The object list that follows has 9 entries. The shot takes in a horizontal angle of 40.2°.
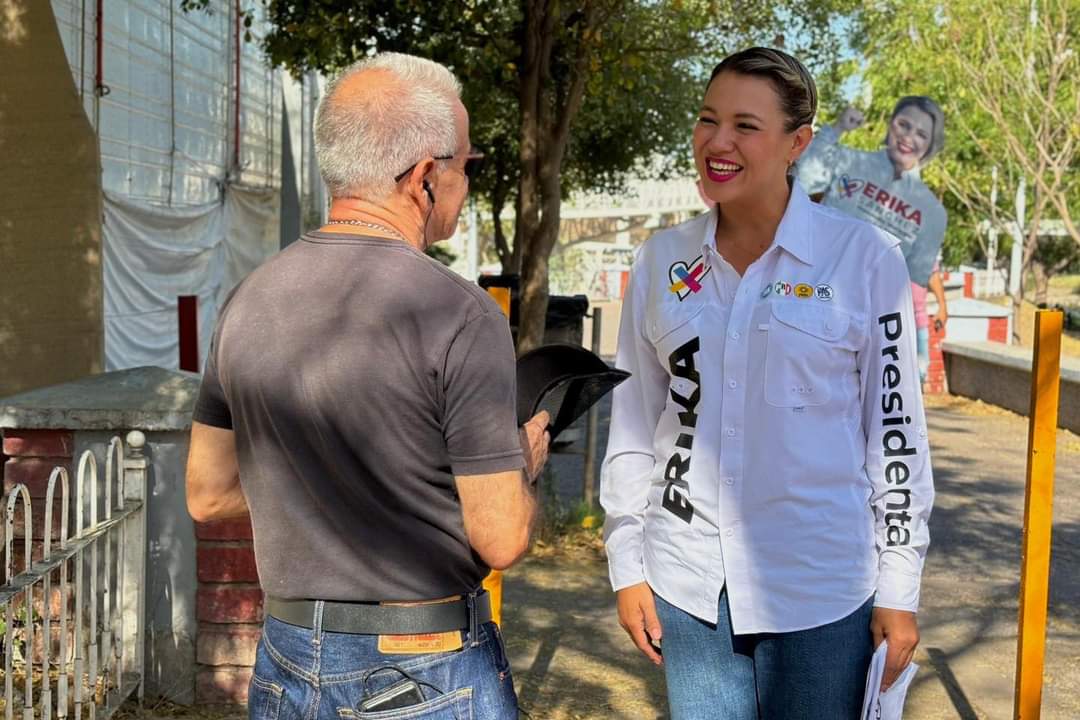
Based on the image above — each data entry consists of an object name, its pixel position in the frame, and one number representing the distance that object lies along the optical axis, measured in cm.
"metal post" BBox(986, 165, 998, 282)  2615
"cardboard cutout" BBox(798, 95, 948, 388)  759
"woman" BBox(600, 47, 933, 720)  260
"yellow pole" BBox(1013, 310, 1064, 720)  366
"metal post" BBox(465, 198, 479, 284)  3623
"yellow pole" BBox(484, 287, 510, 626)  402
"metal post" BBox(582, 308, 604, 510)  864
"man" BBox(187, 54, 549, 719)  211
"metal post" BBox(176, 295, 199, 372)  656
